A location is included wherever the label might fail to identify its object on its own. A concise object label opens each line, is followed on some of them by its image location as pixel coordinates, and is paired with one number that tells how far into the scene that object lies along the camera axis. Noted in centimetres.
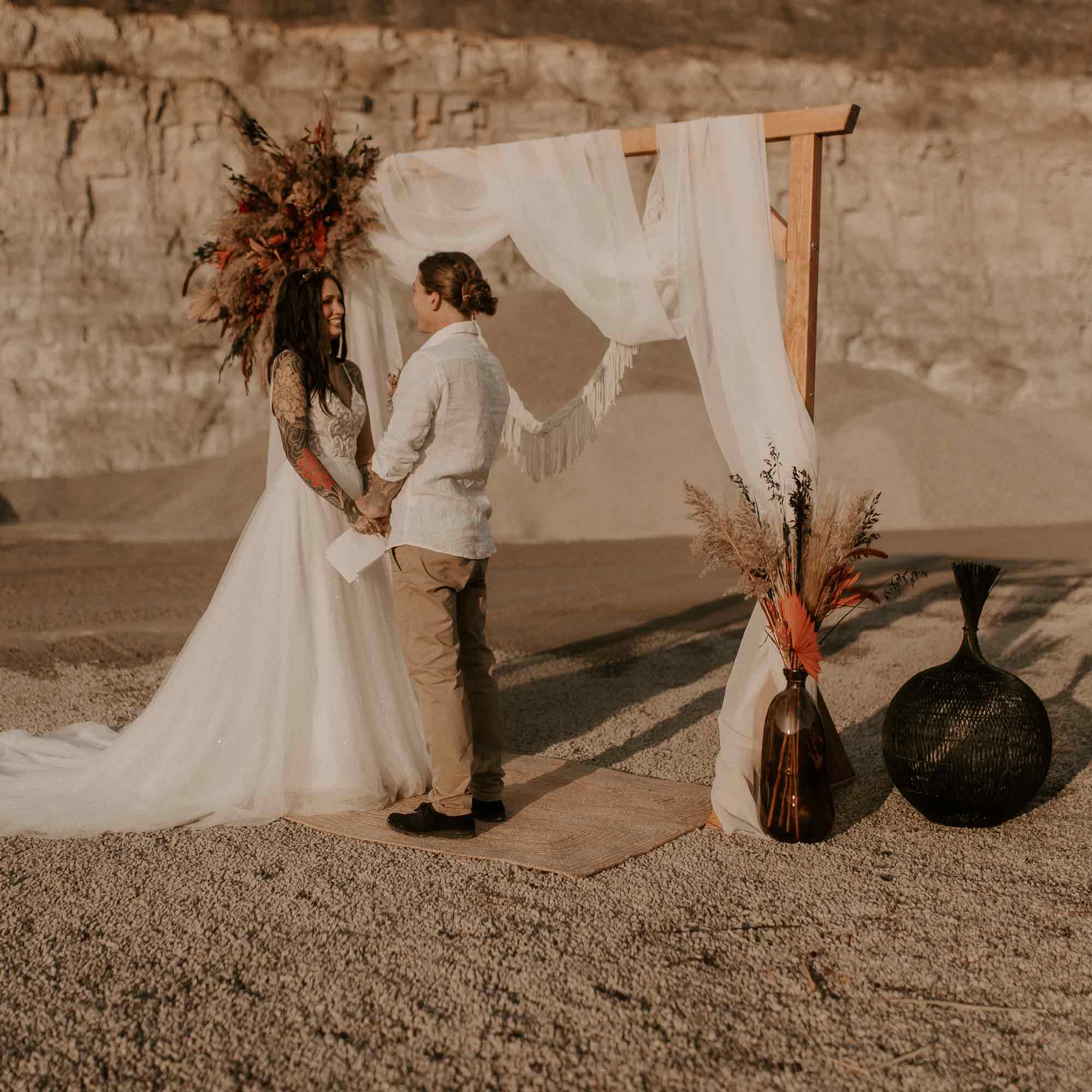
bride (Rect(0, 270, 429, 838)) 403
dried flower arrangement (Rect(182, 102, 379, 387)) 445
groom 356
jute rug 372
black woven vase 393
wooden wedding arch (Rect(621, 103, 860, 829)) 402
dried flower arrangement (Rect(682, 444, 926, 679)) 390
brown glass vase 378
